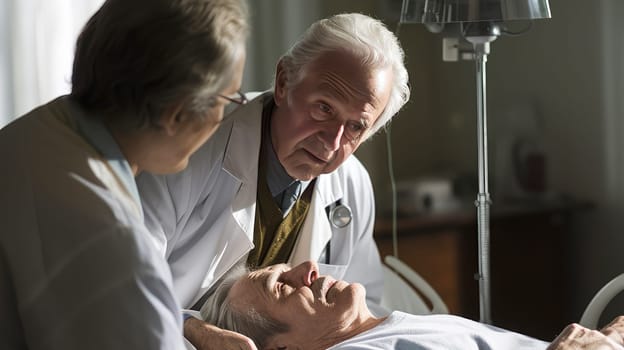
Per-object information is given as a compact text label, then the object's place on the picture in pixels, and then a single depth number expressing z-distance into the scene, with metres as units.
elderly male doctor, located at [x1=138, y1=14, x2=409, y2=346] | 1.89
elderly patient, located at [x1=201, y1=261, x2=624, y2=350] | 1.80
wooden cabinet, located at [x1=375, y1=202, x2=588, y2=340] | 3.31
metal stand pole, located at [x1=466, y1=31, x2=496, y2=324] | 2.14
